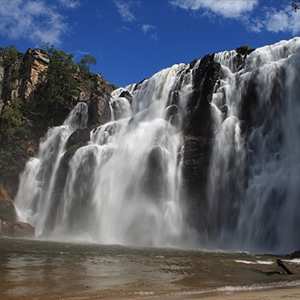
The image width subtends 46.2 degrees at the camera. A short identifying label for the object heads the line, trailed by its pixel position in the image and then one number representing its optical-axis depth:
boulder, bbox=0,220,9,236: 28.14
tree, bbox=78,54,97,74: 54.00
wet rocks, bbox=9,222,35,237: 27.11
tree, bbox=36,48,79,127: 44.81
